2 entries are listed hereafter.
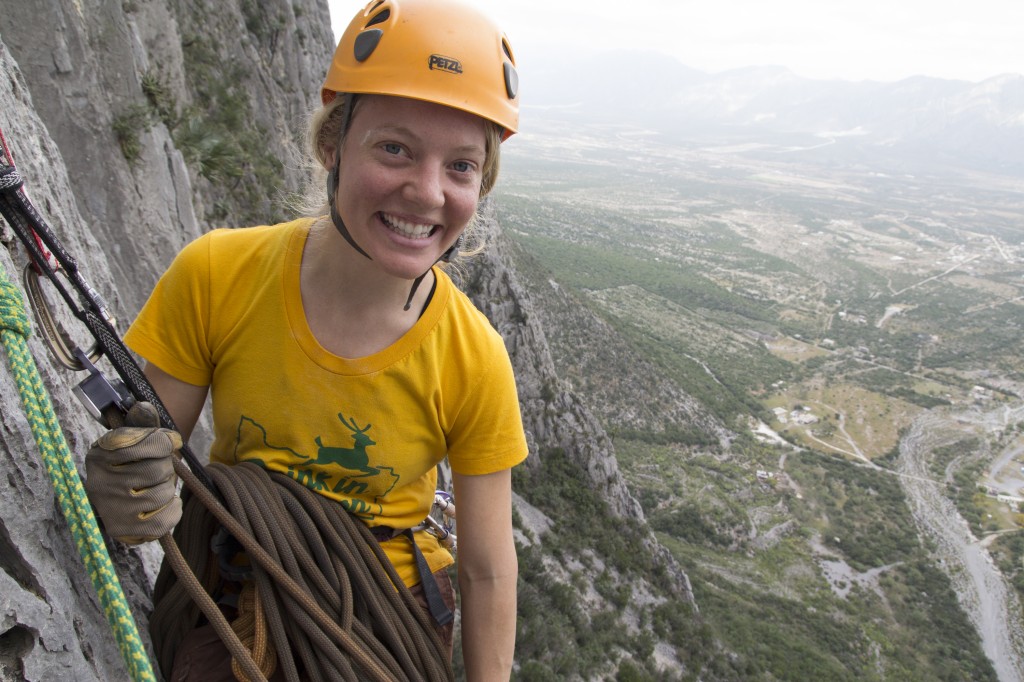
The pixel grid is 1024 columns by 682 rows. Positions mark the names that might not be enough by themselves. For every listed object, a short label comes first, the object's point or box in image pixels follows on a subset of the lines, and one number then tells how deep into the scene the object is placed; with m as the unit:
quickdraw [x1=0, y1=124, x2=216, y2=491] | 0.57
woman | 0.68
